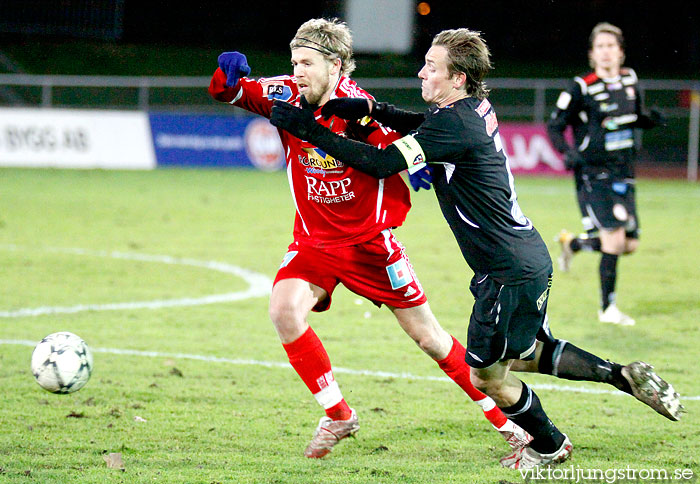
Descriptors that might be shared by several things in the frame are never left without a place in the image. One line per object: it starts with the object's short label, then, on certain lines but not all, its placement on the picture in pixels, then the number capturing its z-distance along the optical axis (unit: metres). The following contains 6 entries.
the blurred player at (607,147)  15.98
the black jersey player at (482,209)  8.06
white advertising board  42.09
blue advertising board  44.34
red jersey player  9.21
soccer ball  9.77
